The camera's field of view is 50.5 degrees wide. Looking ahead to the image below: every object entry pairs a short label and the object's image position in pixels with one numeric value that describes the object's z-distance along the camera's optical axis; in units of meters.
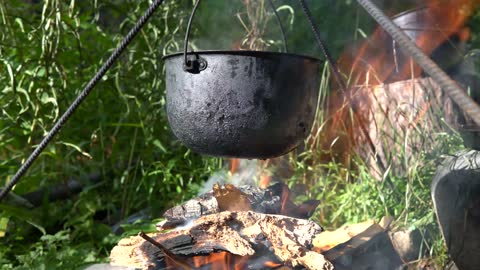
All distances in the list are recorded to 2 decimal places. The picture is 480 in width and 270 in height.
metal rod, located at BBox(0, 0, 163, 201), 1.56
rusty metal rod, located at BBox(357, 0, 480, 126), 1.03
